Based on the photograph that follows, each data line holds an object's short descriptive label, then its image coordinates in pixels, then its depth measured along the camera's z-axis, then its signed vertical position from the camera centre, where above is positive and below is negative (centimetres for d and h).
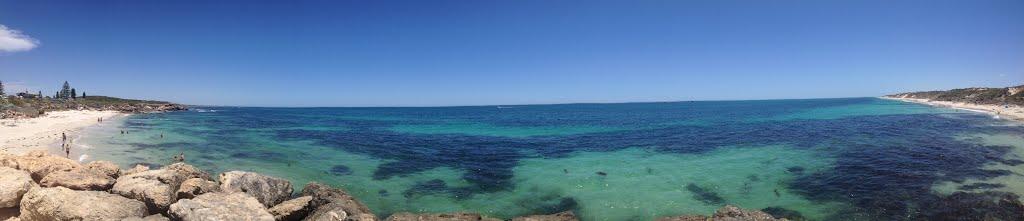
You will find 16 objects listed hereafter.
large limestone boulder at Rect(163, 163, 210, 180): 1641 -255
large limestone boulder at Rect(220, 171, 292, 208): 1478 -277
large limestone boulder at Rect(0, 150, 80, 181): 1493 -207
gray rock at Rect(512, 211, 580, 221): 1406 -363
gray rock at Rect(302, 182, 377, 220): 1399 -330
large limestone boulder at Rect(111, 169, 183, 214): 1262 -247
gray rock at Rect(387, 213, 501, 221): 1390 -353
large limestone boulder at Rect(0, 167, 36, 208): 1199 -223
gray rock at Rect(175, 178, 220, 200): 1330 -258
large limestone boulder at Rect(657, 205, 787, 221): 1288 -328
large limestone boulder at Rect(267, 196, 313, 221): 1313 -314
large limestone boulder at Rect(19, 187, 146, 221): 1090 -251
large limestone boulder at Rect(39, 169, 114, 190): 1340 -232
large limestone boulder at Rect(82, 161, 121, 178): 1582 -234
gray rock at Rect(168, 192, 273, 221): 1041 -248
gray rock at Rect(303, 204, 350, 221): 1248 -313
